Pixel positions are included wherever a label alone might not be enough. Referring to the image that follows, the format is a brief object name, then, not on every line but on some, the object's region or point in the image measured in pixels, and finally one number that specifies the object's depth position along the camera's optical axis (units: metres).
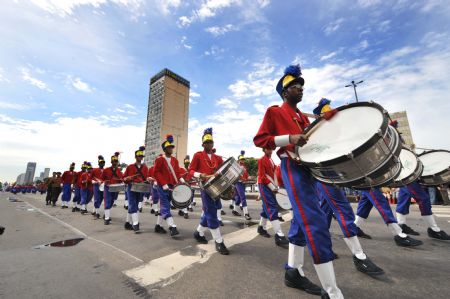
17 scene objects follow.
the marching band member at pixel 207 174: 4.17
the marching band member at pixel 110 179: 7.90
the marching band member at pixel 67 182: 14.03
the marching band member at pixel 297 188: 2.08
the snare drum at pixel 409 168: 4.13
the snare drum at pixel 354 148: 1.88
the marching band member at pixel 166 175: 5.84
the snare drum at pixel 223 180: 3.91
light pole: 18.62
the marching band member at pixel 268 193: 4.60
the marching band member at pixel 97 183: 9.37
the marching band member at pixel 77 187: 12.40
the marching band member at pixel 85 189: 11.17
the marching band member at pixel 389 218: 4.07
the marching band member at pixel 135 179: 6.41
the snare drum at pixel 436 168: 4.57
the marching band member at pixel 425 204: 4.70
